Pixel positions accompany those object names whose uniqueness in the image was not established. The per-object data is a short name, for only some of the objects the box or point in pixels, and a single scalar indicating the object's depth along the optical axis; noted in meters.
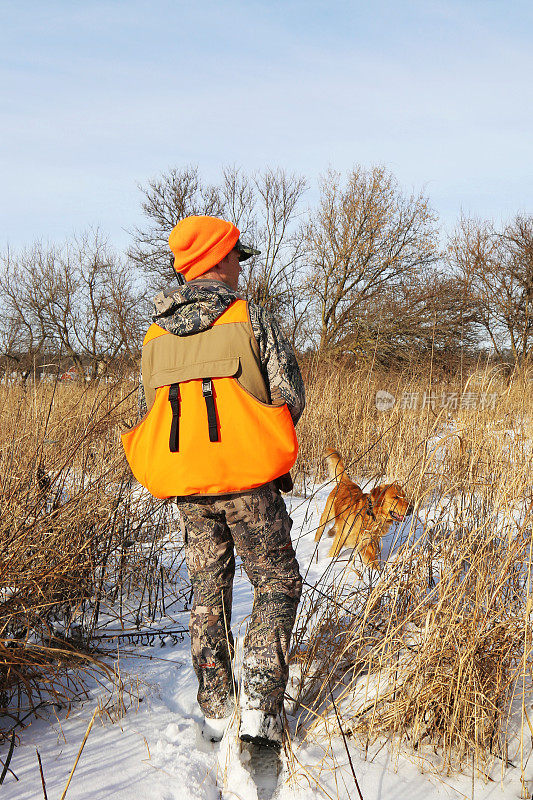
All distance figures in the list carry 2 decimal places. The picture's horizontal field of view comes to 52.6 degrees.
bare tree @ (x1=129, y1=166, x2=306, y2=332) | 22.08
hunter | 1.70
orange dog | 3.01
